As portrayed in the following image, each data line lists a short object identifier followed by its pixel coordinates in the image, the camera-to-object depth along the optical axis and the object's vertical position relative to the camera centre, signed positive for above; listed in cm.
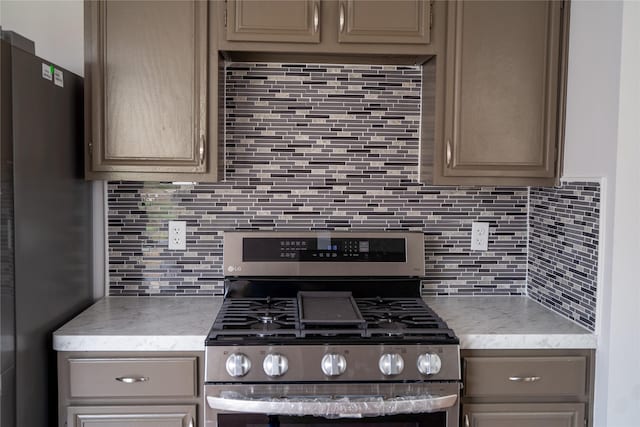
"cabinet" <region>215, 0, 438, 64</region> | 196 +60
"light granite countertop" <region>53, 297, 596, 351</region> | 177 -48
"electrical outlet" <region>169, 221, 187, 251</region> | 230 -20
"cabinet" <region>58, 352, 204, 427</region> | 175 -66
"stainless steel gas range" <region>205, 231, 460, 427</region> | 167 -57
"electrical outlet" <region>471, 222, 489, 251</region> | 237 -19
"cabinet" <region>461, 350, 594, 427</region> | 182 -65
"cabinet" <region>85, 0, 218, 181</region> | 196 +36
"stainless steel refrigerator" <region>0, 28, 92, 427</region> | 155 -12
